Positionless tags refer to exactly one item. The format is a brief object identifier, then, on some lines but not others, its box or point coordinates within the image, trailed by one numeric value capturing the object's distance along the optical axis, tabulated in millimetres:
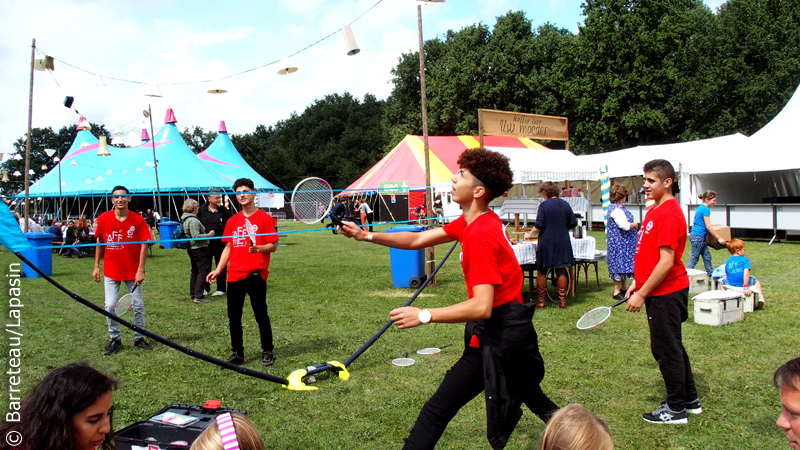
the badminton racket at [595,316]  5086
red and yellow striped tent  27219
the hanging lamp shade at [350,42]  7357
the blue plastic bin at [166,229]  18562
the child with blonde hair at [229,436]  1639
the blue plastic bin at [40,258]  12383
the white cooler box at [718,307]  6848
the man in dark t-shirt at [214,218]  9914
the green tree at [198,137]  80750
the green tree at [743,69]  30641
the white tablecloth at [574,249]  8586
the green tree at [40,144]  31791
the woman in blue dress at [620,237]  8703
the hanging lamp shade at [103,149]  18109
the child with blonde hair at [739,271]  7773
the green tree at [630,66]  33000
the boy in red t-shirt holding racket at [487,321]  2656
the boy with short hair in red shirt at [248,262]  5609
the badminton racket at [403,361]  5660
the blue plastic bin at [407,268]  10297
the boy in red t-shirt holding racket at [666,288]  3869
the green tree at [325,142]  61438
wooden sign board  16156
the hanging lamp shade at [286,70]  7625
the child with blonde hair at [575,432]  1749
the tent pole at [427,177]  10531
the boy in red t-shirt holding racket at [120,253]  6203
